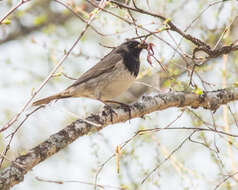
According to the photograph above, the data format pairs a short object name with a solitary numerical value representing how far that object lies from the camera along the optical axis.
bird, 12.87
